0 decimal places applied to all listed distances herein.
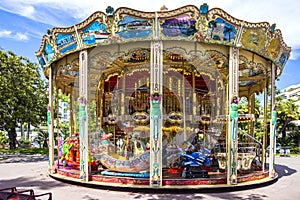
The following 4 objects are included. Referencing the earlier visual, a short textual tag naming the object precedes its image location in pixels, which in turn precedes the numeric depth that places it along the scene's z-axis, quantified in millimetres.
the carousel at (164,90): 8062
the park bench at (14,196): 4977
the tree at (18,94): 19145
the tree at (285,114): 28016
